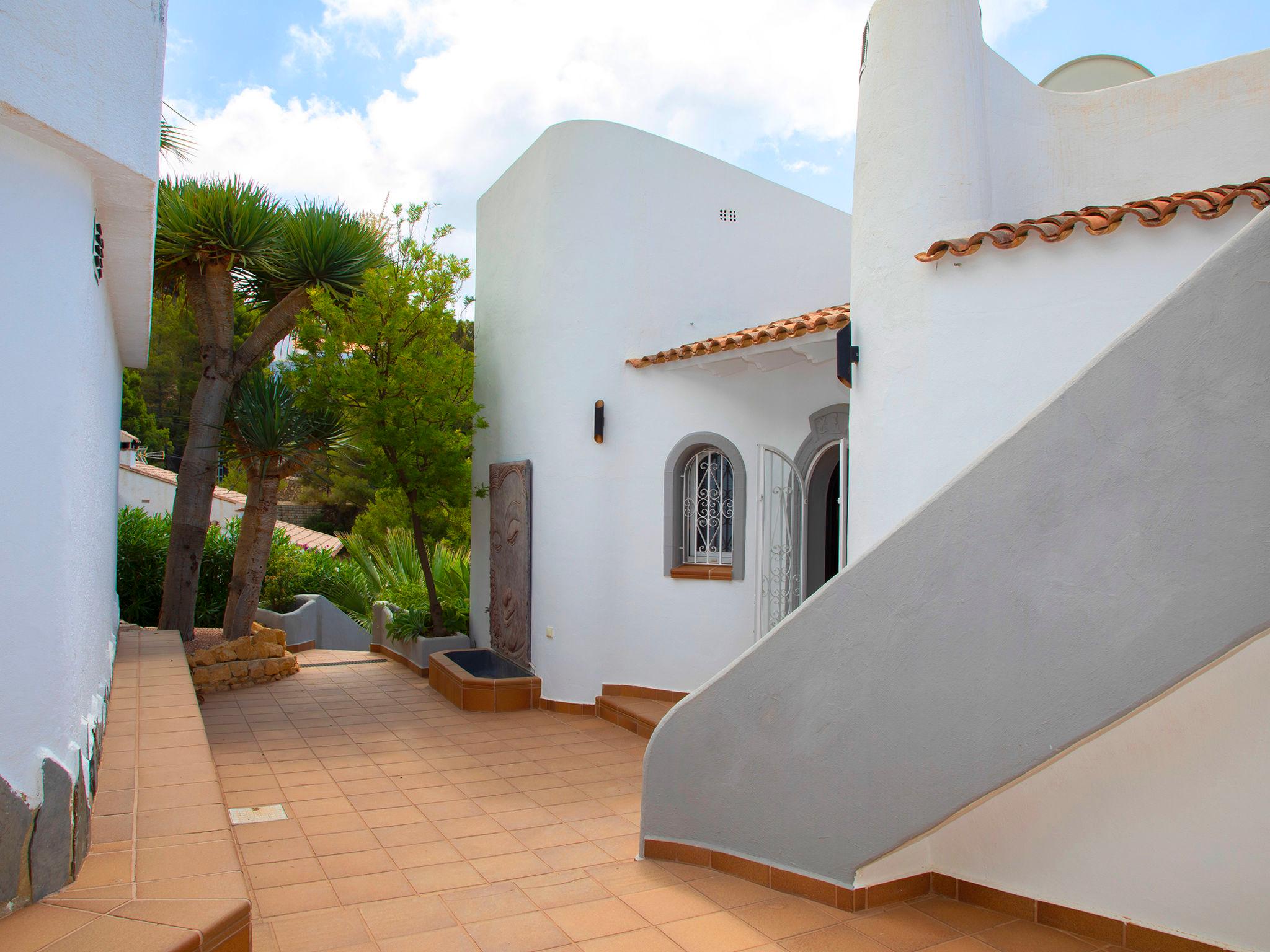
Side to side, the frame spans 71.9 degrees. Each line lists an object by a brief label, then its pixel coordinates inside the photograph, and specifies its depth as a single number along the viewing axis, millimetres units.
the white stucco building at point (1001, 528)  2936
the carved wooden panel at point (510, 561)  9953
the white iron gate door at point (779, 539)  7996
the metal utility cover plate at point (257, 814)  5844
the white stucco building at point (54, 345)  2945
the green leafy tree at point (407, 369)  10492
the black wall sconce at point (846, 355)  6035
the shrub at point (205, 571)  13133
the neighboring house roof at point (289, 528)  19453
